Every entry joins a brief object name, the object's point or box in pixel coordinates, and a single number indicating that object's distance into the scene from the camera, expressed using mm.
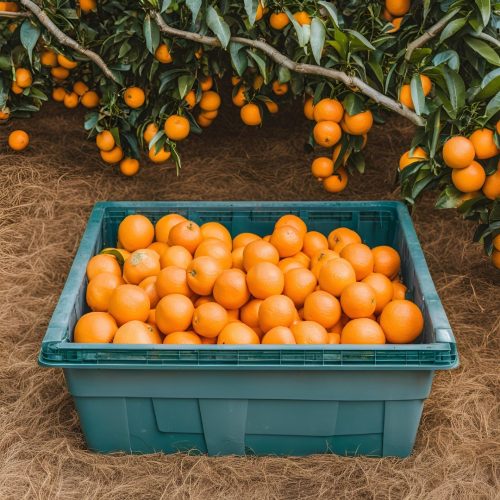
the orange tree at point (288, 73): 2504
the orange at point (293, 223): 2764
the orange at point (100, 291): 2424
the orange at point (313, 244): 2689
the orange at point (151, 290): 2449
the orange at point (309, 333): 2178
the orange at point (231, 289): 2301
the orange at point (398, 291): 2521
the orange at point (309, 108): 3024
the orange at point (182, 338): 2217
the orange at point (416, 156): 2604
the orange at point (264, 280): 2297
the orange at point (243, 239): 2762
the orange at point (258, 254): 2461
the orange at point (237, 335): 2174
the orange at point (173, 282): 2389
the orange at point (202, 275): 2338
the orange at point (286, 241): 2584
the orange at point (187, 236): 2639
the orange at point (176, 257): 2537
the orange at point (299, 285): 2379
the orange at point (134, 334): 2182
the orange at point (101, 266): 2543
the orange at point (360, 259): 2506
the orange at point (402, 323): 2248
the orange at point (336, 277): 2338
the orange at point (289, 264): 2503
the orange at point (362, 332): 2186
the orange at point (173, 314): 2254
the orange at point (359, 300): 2256
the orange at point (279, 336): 2160
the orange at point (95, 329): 2217
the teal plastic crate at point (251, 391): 2068
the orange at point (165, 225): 2785
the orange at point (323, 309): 2281
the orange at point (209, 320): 2232
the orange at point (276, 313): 2225
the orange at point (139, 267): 2516
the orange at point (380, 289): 2404
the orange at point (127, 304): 2285
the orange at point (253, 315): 2344
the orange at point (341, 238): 2729
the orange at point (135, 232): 2736
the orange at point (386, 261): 2623
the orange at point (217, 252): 2510
